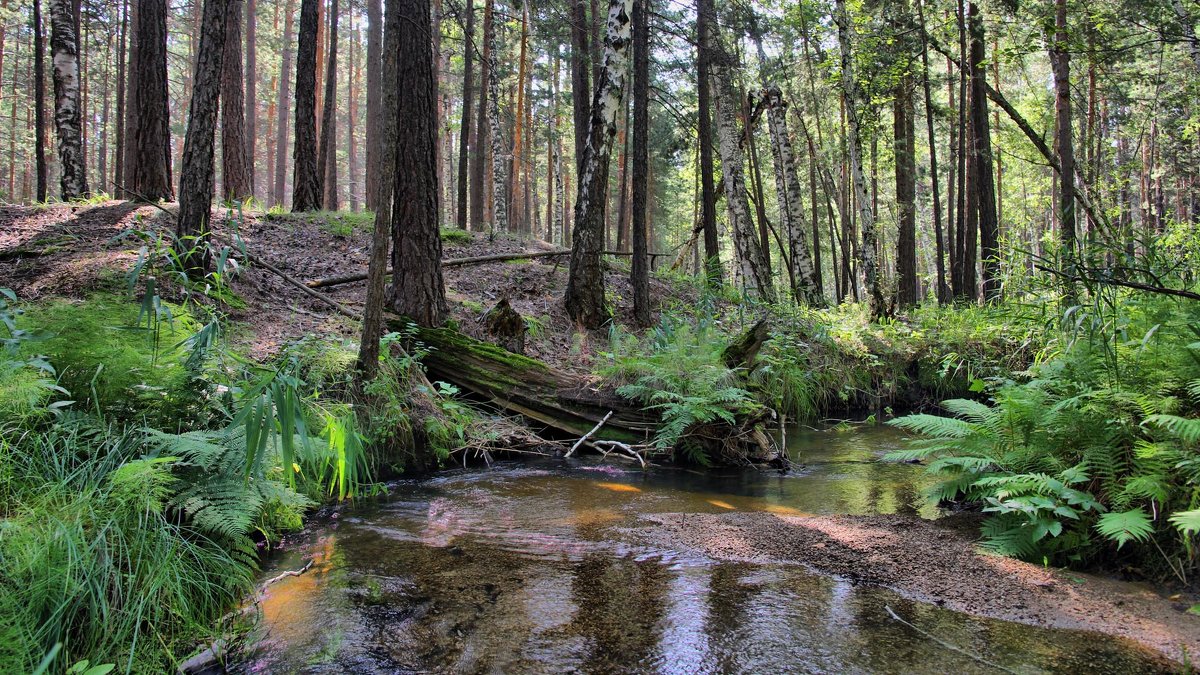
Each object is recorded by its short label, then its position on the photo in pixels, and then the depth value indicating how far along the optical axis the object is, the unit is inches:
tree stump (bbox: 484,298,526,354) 319.0
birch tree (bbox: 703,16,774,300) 521.3
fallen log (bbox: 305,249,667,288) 331.3
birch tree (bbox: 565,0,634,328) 371.9
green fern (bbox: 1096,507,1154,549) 112.4
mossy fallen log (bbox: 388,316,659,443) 277.9
